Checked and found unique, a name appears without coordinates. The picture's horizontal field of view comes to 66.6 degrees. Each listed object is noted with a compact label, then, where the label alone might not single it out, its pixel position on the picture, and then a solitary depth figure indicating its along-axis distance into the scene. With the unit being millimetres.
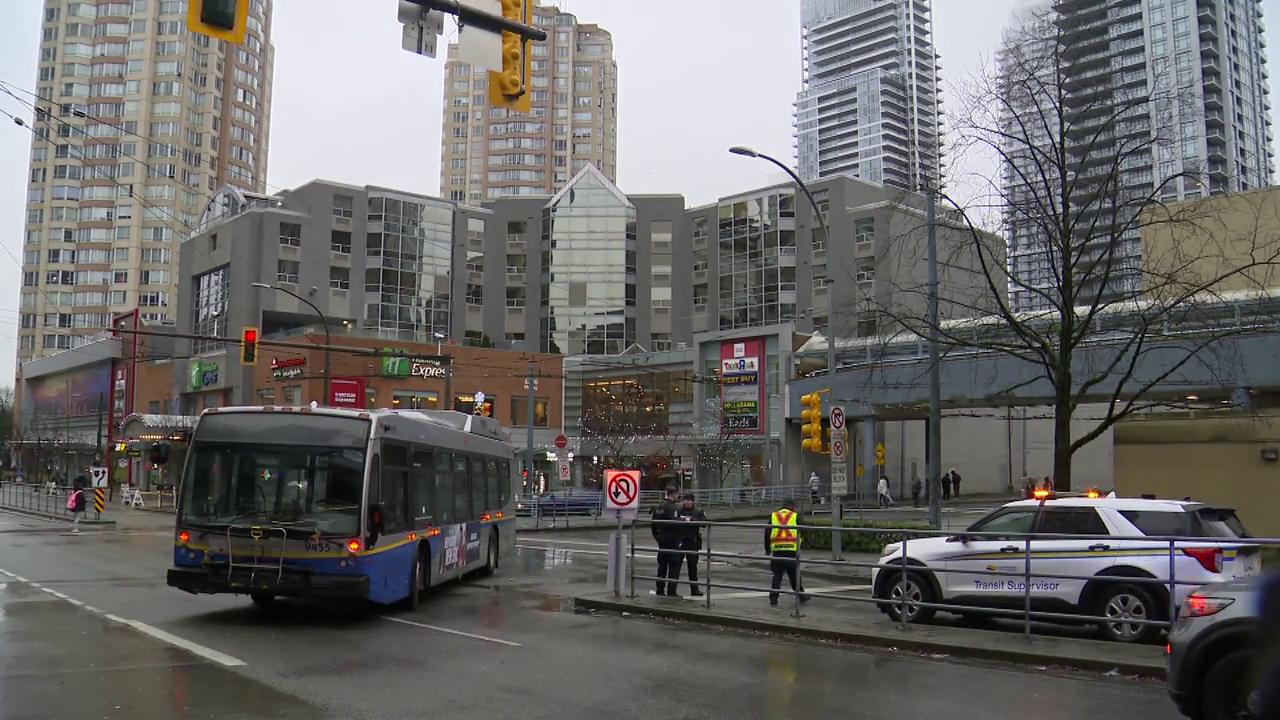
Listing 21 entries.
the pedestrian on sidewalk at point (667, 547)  15068
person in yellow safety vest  14250
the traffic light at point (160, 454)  13820
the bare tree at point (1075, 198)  16641
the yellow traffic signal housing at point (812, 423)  22125
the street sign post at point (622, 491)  15328
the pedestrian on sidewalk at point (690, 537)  15264
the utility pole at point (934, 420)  20672
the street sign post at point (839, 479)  21594
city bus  12109
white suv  10961
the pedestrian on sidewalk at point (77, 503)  32375
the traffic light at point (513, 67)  10961
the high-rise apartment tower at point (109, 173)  107562
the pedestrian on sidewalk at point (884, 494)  45625
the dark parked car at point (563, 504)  38688
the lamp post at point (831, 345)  21050
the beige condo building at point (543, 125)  141375
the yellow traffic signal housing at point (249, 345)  26895
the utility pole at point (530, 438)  41888
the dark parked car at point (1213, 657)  6664
